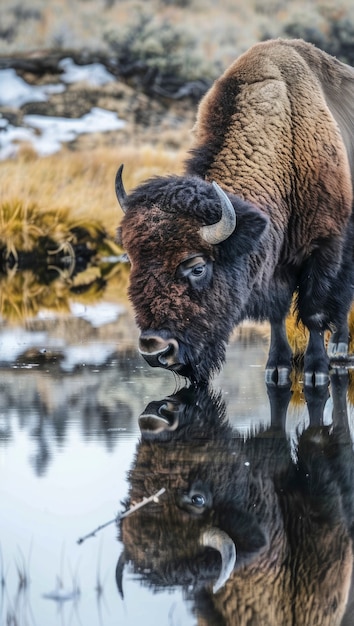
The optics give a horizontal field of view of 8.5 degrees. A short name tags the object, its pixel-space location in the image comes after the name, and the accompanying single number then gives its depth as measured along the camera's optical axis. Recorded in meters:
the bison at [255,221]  14.16
